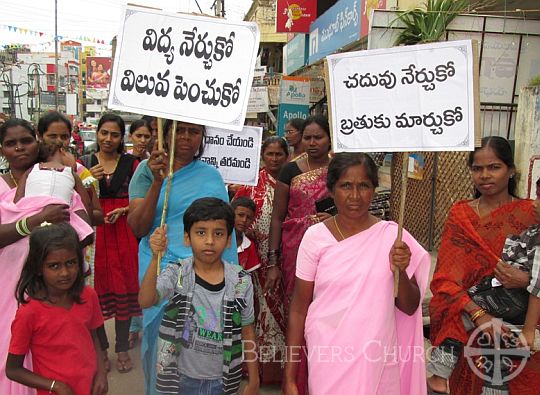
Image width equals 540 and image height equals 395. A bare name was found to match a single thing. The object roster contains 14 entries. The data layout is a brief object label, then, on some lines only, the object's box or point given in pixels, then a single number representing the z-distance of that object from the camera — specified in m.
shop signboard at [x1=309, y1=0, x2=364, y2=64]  9.20
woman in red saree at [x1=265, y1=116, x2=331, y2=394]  3.14
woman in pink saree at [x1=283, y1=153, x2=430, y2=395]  2.04
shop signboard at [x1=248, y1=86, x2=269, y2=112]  11.56
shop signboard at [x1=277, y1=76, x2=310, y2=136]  11.84
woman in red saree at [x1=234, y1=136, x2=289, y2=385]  3.59
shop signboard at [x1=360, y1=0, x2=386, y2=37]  8.26
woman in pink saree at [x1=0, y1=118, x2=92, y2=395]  2.44
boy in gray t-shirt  2.14
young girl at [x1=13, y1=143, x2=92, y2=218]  2.55
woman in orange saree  2.34
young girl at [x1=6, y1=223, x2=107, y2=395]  2.17
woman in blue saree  2.48
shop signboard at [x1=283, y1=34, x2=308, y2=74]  14.49
